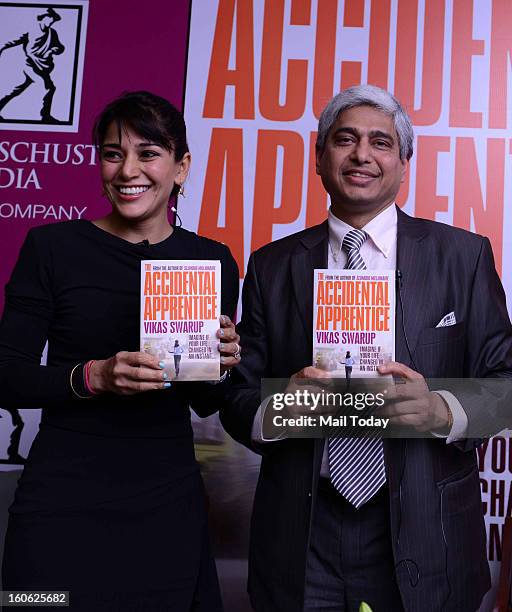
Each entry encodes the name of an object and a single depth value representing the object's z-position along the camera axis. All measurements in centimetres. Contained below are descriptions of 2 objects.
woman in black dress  157
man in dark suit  159
